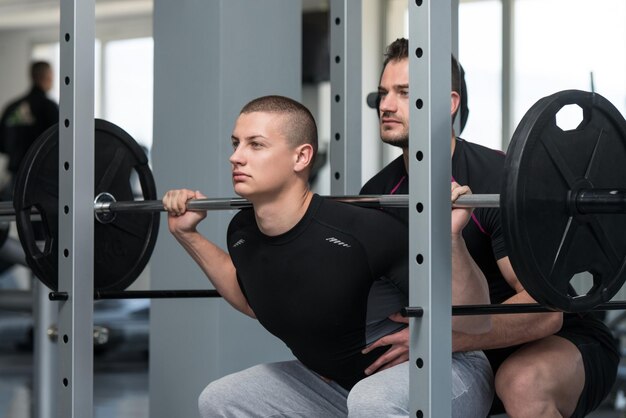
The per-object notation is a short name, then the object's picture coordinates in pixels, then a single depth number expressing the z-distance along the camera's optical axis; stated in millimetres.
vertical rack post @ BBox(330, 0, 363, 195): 3596
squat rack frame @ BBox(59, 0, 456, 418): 2502
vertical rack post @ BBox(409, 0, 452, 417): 2499
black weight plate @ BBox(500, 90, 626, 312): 2456
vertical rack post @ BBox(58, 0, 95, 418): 3011
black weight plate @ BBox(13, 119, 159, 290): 3178
